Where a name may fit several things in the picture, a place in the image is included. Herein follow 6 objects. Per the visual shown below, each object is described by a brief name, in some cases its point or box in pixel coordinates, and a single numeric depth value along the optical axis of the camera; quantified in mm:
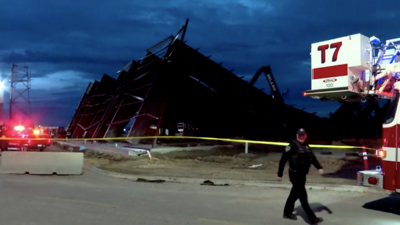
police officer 7137
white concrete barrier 14836
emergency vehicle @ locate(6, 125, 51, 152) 24469
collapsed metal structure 27062
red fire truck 7621
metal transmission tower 53322
